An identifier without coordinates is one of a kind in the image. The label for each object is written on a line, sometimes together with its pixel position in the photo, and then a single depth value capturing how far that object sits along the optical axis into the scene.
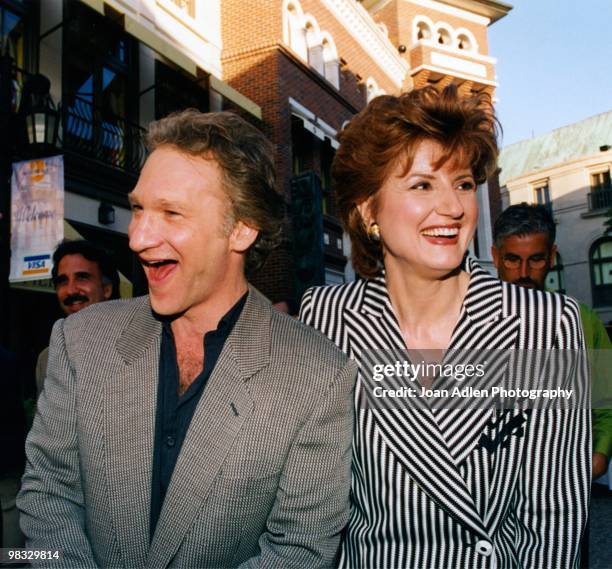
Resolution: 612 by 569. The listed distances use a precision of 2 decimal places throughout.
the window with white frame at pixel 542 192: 38.37
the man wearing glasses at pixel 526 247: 3.35
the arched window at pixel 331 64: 16.53
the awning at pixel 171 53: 8.73
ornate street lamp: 6.44
